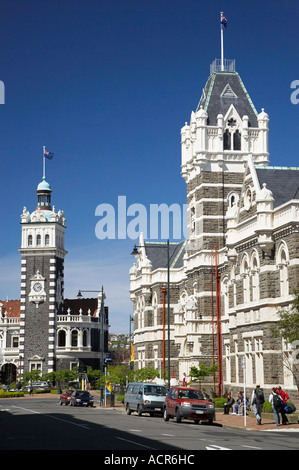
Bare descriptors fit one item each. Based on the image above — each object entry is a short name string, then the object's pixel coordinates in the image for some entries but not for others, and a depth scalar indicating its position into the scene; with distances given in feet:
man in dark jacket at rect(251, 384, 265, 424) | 105.19
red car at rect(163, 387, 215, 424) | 106.22
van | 124.88
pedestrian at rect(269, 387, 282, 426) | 100.99
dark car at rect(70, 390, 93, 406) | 176.55
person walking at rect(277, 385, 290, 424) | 102.42
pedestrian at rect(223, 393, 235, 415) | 134.00
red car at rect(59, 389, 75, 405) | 183.34
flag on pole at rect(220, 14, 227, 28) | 190.39
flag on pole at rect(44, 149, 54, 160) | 339.20
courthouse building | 125.59
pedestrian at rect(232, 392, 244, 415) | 131.85
